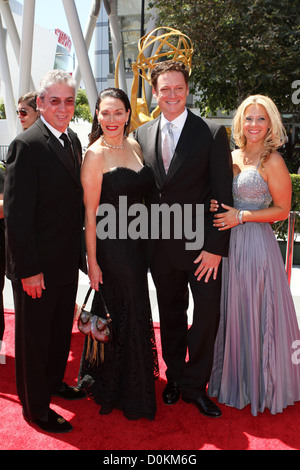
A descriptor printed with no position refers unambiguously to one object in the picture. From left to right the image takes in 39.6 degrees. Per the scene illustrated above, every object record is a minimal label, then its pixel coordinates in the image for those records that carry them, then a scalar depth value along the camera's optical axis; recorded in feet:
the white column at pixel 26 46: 34.86
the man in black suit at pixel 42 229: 6.81
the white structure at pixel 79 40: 33.73
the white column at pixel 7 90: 44.68
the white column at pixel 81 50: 32.91
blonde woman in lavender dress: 8.16
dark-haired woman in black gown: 7.64
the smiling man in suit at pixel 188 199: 7.66
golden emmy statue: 19.20
